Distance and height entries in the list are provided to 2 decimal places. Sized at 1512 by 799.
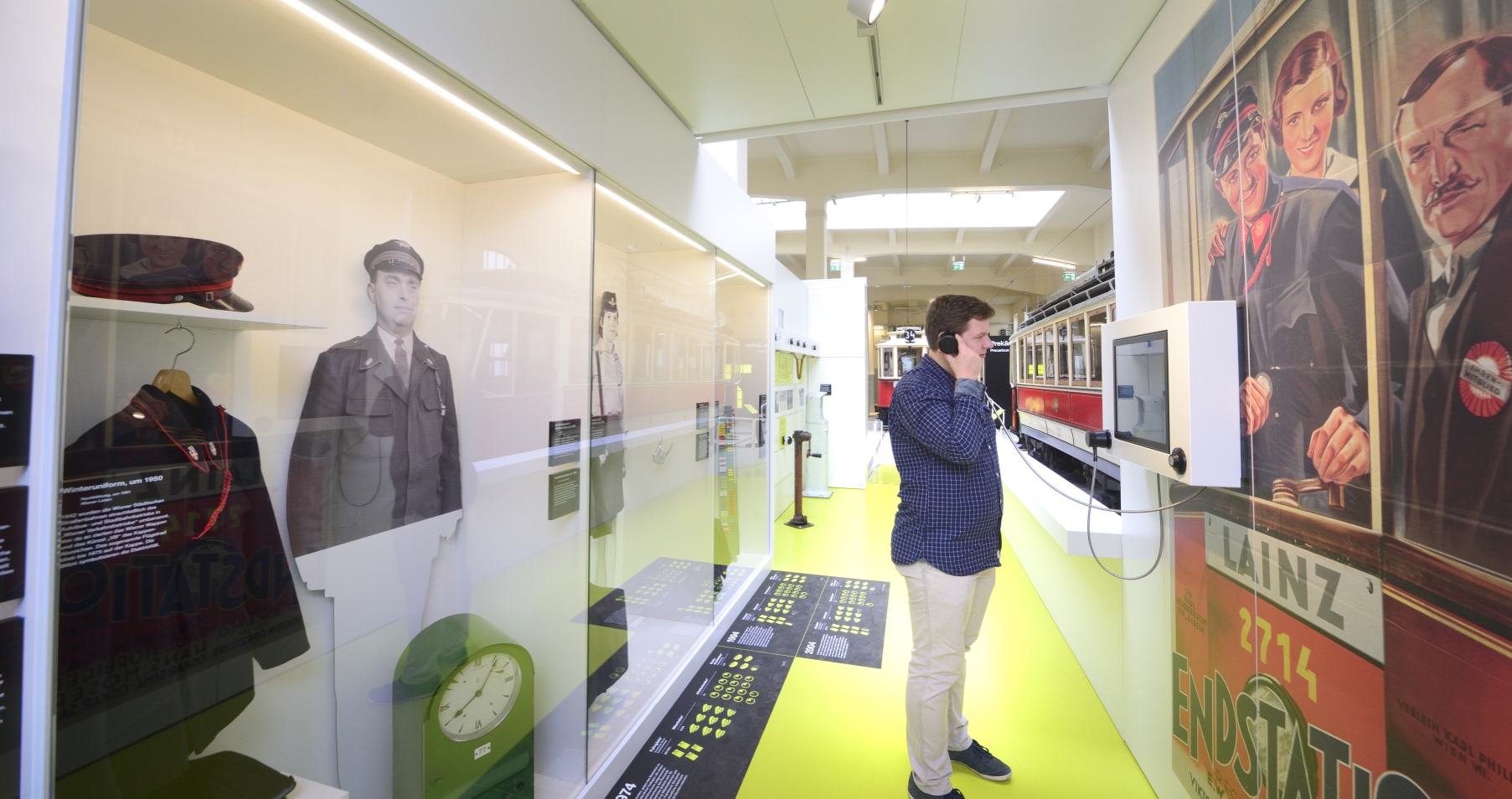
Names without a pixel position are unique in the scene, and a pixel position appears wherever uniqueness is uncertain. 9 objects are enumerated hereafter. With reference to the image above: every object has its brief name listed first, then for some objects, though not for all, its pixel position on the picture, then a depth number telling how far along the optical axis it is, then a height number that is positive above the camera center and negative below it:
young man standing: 1.94 -0.37
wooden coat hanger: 1.11 +0.07
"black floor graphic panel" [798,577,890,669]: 3.30 -1.47
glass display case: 1.00 -0.03
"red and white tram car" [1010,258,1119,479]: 4.54 +0.49
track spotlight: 1.84 +1.43
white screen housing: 1.56 +0.08
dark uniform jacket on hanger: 0.94 -0.36
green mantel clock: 1.57 -0.95
